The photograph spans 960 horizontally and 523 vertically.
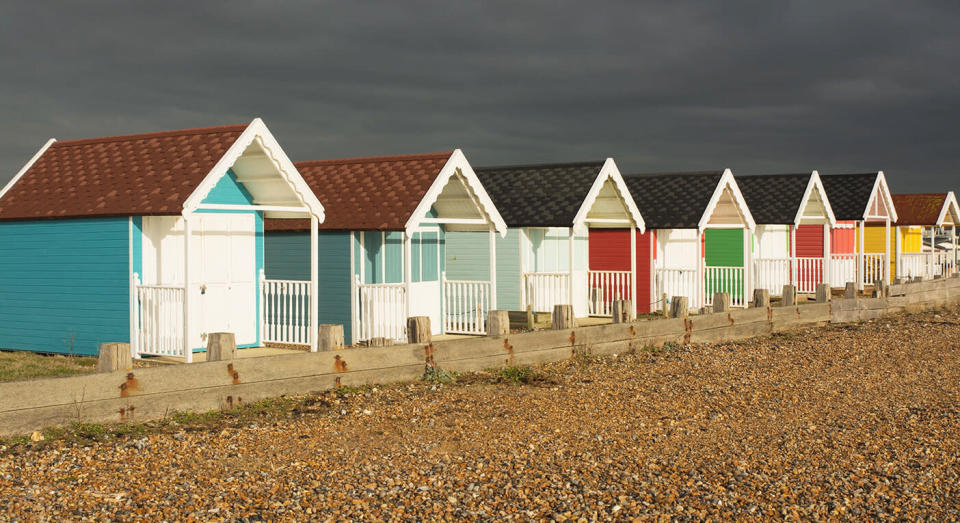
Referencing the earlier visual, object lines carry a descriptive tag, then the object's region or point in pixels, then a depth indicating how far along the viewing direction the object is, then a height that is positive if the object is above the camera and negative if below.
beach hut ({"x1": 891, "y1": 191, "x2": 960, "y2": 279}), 31.86 +1.35
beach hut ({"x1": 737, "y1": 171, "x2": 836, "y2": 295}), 25.94 +1.04
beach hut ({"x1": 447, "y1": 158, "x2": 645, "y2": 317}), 20.61 +0.69
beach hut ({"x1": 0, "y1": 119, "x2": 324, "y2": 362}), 13.74 +0.48
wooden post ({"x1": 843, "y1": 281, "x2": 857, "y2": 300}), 20.41 -0.58
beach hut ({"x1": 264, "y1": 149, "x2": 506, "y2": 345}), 16.14 +0.48
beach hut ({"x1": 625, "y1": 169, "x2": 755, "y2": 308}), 22.72 +0.81
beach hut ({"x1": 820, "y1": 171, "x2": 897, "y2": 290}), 27.90 +1.41
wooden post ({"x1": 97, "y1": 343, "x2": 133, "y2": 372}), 8.52 -0.76
